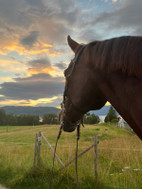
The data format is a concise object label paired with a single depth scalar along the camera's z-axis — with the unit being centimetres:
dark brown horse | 128
